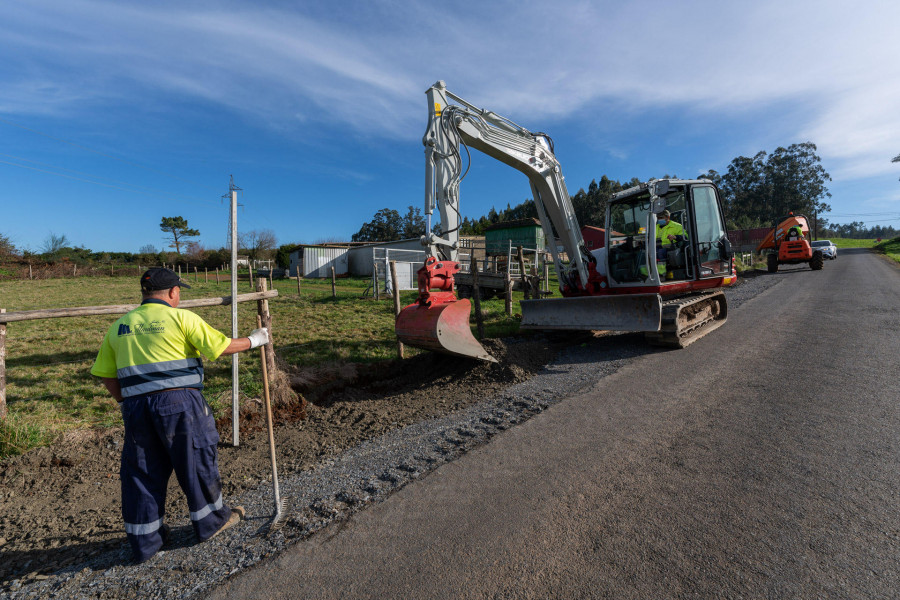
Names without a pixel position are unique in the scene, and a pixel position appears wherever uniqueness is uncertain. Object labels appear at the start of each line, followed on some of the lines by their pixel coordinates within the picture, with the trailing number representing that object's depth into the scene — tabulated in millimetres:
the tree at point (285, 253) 46600
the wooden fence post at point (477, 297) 8609
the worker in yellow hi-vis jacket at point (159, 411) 2766
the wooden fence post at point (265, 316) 5365
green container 34594
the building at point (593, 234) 36022
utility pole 4309
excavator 5969
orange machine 20188
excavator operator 7930
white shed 38281
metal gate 18759
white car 29344
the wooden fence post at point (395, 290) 8411
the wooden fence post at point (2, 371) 4417
